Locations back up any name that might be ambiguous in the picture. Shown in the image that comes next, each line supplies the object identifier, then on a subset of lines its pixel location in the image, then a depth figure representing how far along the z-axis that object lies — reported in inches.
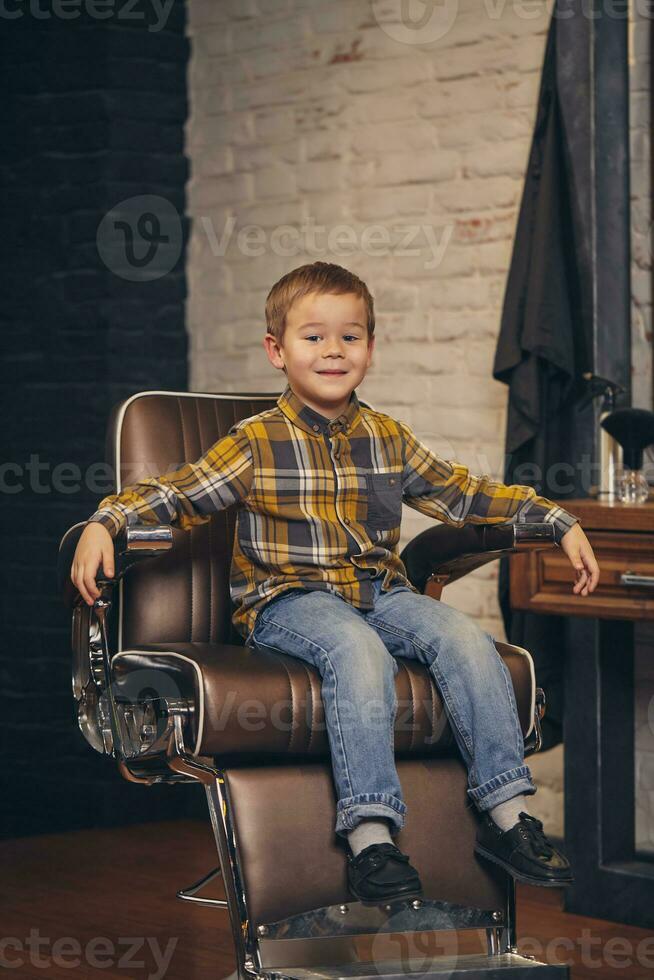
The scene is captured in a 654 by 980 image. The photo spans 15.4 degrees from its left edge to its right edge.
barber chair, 120.3
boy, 121.2
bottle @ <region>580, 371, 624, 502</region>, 150.3
